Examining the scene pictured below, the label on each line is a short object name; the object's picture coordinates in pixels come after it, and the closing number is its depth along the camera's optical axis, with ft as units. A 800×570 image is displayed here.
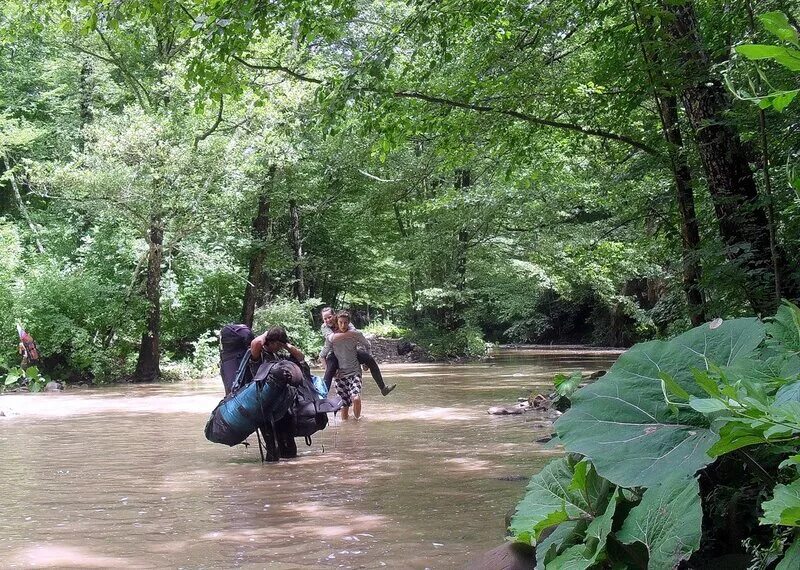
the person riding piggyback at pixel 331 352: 33.22
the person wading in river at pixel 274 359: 22.57
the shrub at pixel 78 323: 60.49
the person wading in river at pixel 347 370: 32.83
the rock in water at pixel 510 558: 9.54
